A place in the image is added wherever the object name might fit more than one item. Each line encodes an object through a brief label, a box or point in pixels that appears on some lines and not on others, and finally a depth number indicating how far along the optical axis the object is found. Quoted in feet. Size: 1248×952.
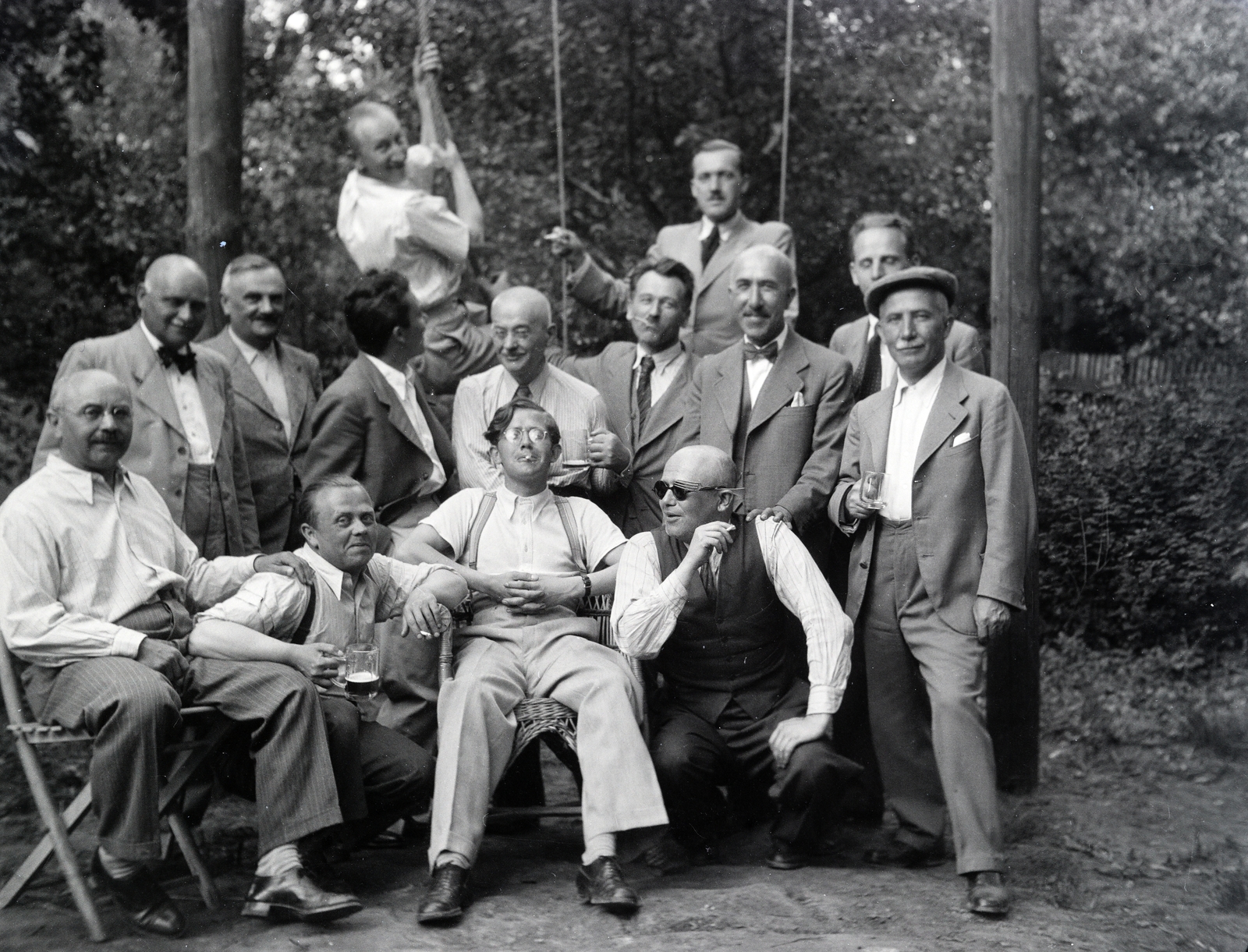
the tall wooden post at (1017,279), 21.12
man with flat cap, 15.92
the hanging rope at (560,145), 22.50
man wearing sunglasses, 15.87
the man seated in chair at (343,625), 15.25
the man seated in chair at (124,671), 14.10
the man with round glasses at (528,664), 14.97
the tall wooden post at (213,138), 22.67
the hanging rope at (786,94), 23.17
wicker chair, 15.74
